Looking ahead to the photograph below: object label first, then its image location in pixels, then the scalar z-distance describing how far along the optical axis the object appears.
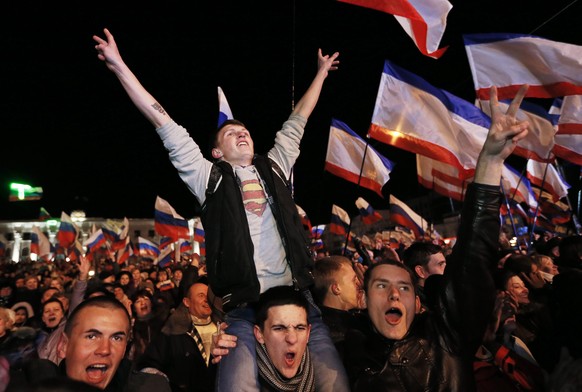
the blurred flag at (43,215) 36.98
